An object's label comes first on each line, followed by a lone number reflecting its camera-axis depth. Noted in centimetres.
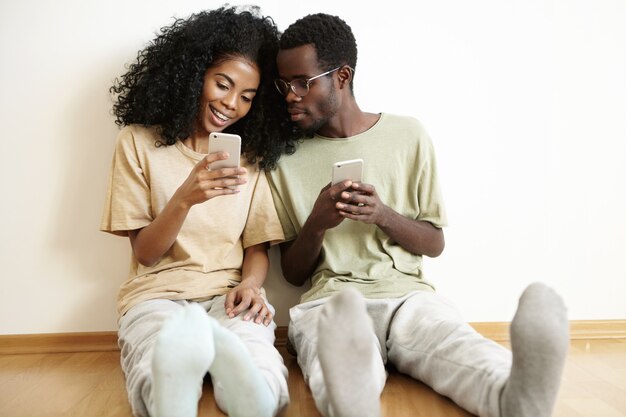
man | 126
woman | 151
